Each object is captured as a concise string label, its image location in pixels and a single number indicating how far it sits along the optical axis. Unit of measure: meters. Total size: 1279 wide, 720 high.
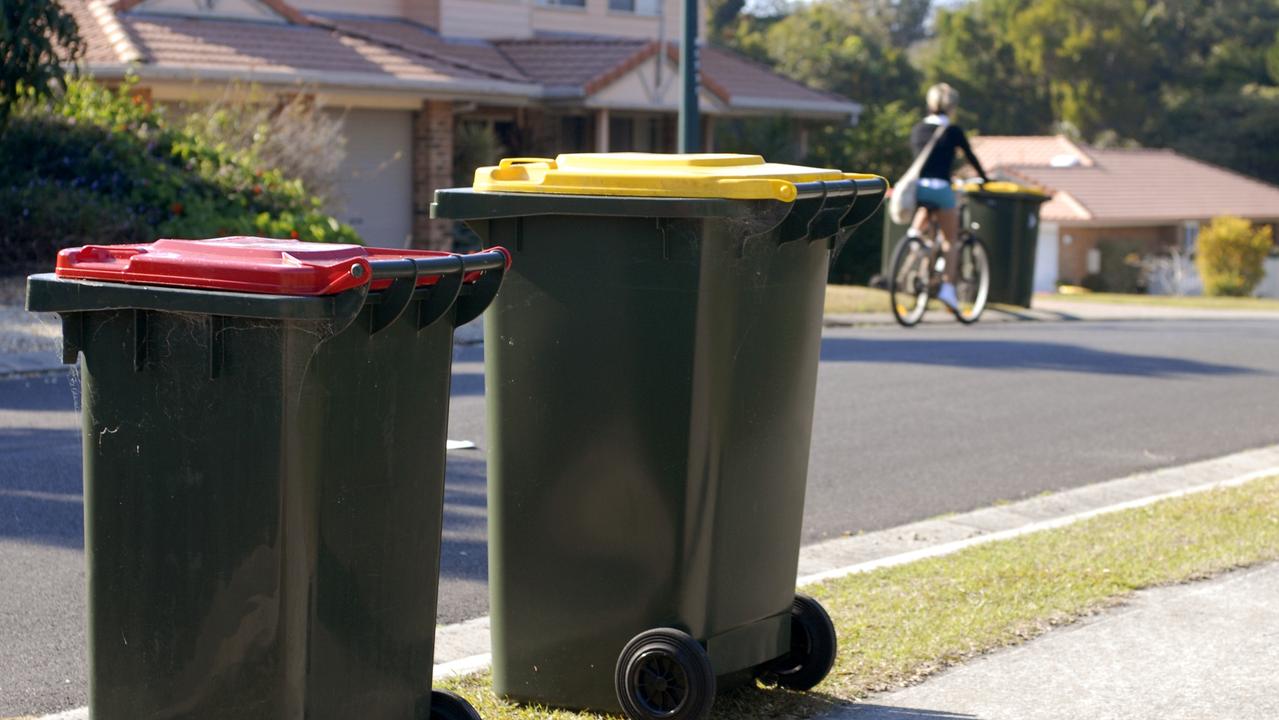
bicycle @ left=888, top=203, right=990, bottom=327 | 14.34
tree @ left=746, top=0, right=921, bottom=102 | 61.72
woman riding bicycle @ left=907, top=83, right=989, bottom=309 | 14.16
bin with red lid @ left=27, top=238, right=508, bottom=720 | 3.37
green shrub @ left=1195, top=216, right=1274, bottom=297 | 37.84
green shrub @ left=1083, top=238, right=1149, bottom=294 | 50.41
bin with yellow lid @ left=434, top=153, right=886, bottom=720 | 4.18
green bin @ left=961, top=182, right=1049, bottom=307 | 17.81
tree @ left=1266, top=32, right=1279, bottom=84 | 61.47
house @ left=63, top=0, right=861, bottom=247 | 20.39
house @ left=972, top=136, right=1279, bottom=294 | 51.84
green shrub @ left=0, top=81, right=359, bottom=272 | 14.59
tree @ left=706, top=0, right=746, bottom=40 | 70.69
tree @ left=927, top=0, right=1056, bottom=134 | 67.62
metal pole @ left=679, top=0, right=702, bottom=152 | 15.91
